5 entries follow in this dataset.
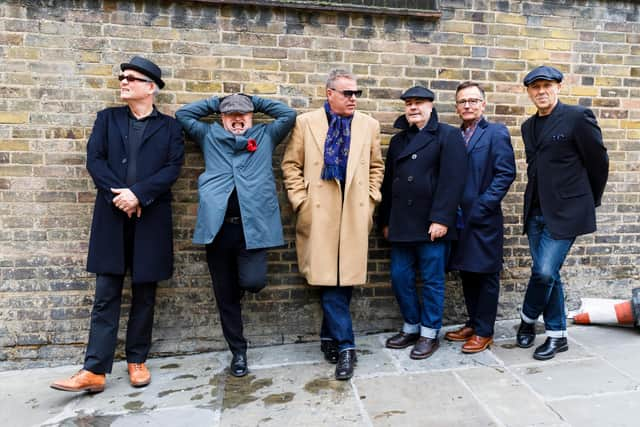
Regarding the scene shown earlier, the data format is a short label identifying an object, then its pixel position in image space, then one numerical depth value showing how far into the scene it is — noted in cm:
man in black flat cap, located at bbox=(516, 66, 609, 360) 349
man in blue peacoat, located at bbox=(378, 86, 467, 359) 362
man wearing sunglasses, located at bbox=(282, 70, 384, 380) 357
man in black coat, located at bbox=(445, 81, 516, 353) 369
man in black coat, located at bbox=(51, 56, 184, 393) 338
